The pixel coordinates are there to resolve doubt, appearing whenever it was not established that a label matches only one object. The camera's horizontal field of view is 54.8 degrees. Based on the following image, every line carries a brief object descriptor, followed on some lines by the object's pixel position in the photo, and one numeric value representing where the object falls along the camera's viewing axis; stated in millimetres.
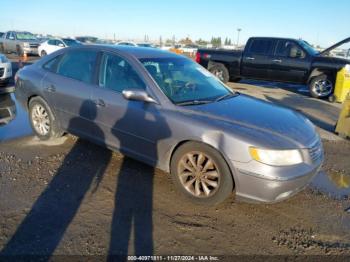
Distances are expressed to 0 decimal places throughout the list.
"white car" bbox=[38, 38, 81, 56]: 22627
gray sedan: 3303
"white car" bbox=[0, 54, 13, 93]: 9703
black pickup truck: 11078
